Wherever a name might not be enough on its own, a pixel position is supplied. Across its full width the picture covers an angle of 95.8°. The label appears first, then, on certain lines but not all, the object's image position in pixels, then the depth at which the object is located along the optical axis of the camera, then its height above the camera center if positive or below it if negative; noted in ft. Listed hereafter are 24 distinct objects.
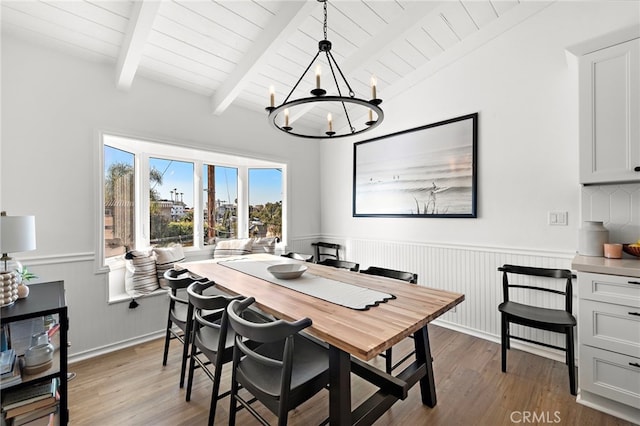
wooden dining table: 4.02 -1.69
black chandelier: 5.36 +2.10
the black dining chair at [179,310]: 6.80 -2.61
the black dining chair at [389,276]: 7.00 -1.70
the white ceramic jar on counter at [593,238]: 6.95 -0.67
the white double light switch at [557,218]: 7.93 -0.21
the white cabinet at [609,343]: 5.60 -2.68
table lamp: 5.06 -0.58
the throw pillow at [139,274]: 9.44 -2.02
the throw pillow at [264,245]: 12.73 -1.45
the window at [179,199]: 10.06 +0.58
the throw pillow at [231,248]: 12.07 -1.50
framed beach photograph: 9.79 +1.52
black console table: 4.84 -1.79
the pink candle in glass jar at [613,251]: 6.59 -0.93
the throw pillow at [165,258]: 9.96 -1.63
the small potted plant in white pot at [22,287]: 5.49 -1.40
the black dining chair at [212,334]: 5.32 -2.63
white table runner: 5.35 -1.65
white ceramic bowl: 7.05 -1.46
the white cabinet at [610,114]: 6.18 +2.16
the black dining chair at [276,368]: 3.95 -2.60
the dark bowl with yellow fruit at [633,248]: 6.52 -0.87
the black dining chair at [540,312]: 6.60 -2.55
